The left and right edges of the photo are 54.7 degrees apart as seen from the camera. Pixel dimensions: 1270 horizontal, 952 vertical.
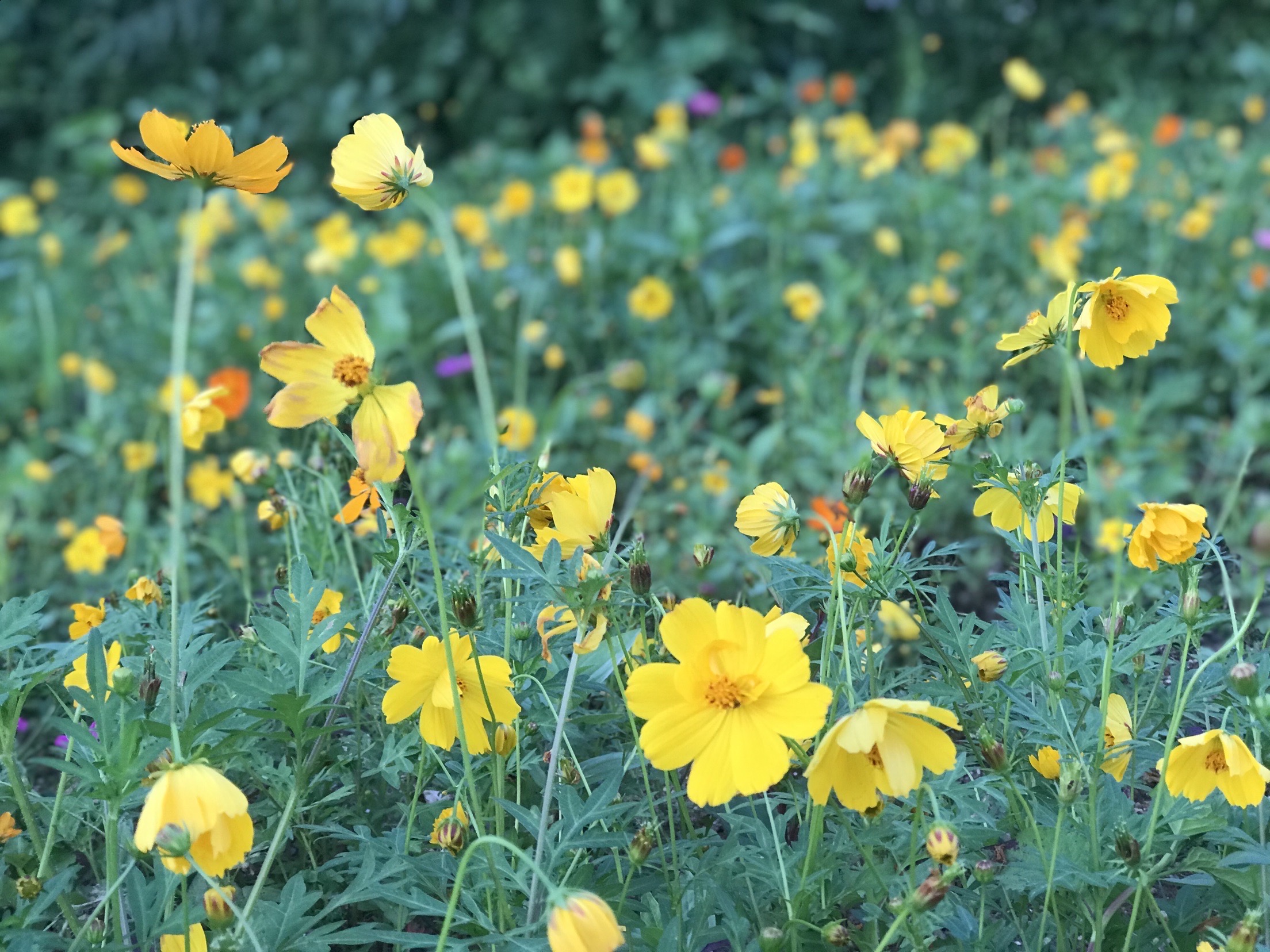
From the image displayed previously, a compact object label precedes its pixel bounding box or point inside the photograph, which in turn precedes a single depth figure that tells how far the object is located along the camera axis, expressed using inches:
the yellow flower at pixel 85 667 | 40.0
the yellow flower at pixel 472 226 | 135.2
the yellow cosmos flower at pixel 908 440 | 36.4
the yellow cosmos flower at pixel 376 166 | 34.5
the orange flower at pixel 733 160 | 153.0
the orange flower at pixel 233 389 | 75.0
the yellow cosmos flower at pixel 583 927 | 26.9
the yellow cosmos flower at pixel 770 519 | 35.5
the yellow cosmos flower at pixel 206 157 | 32.8
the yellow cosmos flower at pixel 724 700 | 29.6
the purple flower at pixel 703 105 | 161.2
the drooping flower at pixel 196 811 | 28.3
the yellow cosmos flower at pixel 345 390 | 30.4
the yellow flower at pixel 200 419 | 47.1
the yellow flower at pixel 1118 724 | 37.4
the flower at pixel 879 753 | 28.0
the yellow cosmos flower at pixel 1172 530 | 35.7
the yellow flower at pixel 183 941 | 33.9
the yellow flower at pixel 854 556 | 35.3
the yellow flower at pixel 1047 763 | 35.6
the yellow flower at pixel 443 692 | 33.6
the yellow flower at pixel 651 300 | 116.7
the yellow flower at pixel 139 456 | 95.4
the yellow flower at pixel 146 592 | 45.8
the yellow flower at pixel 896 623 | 56.0
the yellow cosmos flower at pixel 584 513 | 35.4
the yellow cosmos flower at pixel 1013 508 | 39.5
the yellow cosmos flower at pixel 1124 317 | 35.8
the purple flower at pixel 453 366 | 115.9
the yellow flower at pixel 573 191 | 129.3
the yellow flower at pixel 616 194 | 134.0
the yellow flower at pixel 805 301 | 114.6
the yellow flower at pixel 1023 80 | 151.0
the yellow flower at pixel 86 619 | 46.4
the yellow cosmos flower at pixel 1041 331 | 36.7
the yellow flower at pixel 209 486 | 82.1
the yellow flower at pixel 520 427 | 91.7
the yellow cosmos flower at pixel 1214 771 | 31.0
